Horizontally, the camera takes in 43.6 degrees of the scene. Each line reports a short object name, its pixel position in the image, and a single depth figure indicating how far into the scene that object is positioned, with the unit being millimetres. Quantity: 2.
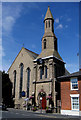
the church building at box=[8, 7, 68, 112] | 21023
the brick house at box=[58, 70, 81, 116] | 15910
